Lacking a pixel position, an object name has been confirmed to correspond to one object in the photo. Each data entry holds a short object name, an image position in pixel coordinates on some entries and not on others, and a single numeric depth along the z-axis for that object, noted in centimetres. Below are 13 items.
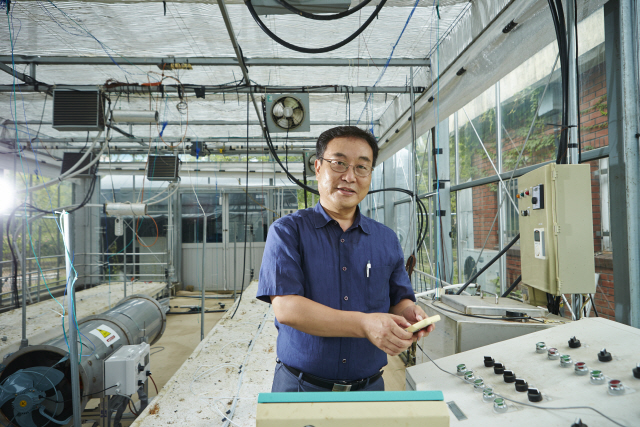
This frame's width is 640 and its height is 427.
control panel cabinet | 146
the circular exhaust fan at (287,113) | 311
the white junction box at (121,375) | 234
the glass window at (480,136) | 318
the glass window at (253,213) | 884
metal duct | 229
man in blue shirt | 115
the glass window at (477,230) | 313
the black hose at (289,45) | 127
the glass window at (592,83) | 192
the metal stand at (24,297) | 274
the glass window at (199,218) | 888
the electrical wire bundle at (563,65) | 149
